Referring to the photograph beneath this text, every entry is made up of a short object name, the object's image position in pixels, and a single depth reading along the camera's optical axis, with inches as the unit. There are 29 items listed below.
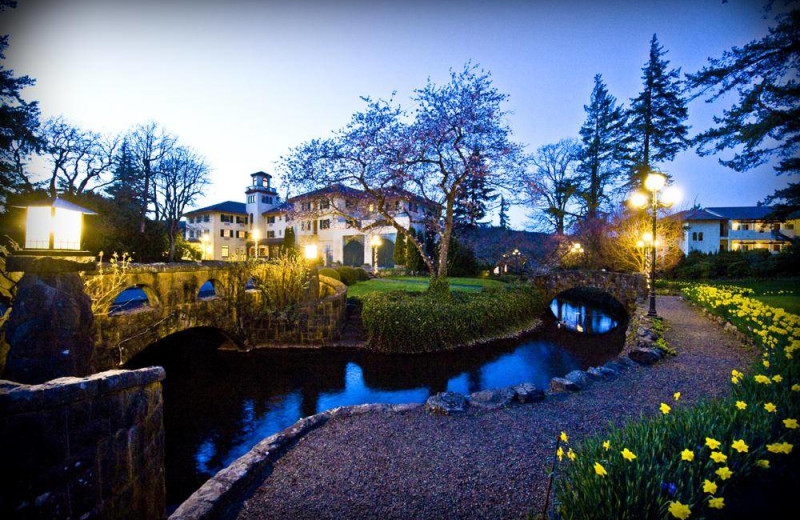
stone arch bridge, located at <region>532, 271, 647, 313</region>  712.4
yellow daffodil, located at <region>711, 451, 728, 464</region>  88.1
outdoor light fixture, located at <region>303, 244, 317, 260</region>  872.7
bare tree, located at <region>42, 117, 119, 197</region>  988.5
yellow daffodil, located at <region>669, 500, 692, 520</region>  72.4
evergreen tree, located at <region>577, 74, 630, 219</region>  1039.0
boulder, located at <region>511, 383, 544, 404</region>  232.4
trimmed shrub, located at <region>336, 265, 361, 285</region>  823.7
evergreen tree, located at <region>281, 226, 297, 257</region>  1427.2
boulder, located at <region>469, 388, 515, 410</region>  226.2
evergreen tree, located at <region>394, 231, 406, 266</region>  1221.1
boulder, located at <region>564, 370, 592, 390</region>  253.9
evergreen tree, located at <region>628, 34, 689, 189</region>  955.3
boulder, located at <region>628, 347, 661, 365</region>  301.0
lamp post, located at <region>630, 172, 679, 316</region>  422.2
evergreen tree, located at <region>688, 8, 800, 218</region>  325.7
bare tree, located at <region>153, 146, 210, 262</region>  1191.6
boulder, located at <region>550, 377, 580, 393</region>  248.0
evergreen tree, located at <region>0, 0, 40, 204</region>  563.8
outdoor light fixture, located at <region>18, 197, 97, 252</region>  122.7
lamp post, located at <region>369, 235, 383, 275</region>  1037.9
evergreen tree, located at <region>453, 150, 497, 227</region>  556.4
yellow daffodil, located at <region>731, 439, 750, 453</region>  91.3
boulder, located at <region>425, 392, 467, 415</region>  218.5
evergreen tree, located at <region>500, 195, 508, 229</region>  1793.8
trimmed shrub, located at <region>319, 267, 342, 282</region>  756.9
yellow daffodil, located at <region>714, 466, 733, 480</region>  84.2
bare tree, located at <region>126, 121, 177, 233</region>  1147.9
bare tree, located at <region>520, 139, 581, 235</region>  1071.6
